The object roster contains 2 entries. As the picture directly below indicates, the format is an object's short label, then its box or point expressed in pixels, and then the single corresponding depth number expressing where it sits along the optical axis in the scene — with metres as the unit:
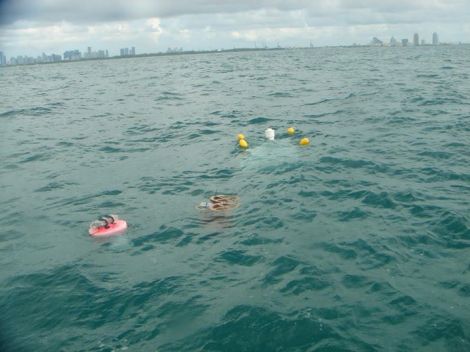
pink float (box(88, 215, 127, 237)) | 11.20
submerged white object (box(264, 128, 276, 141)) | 20.31
